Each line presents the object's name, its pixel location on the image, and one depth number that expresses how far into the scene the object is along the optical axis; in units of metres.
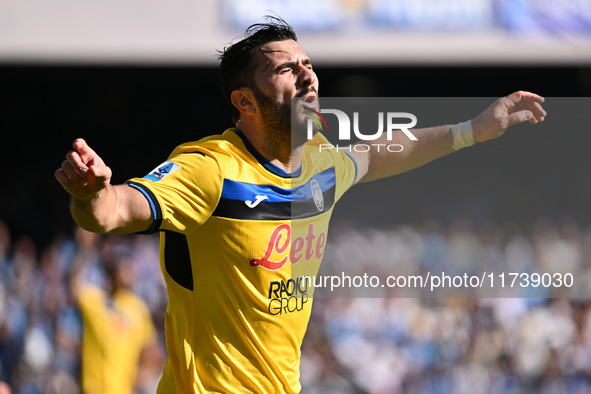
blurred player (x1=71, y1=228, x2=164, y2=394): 16.02
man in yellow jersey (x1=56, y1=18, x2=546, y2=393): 6.96
